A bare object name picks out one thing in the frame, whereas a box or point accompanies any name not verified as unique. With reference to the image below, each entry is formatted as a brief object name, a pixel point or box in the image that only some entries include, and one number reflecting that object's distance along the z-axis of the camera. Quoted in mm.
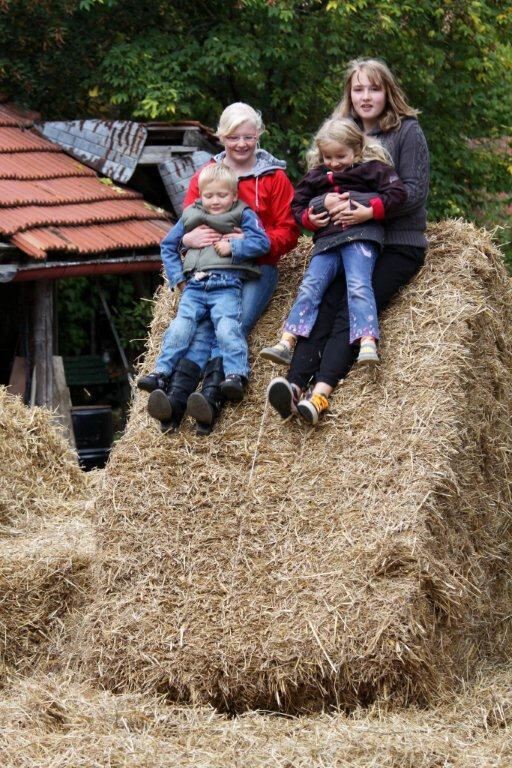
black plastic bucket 20297
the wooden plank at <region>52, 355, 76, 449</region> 20672
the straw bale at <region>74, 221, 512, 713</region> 9789
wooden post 20922
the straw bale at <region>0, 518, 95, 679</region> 11844
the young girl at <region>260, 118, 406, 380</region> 11297
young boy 11461
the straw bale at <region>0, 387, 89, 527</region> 14187
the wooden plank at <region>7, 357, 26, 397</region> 21234
